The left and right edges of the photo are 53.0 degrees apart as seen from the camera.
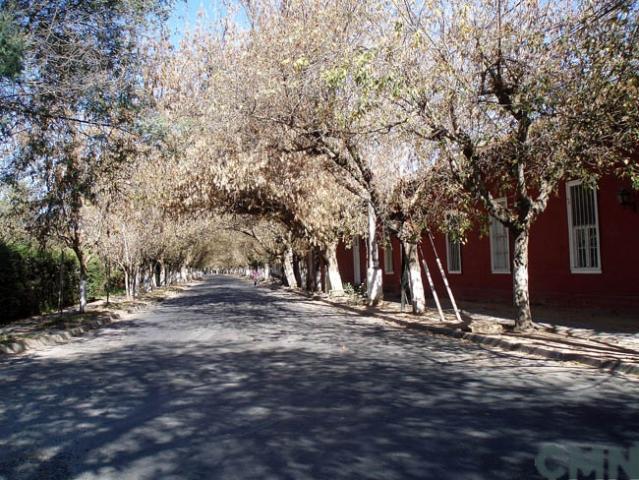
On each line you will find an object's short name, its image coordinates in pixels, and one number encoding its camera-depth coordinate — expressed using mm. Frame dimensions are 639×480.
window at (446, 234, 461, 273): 23953
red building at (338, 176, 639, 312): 15016
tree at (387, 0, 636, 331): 10094
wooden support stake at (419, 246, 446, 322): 15872
